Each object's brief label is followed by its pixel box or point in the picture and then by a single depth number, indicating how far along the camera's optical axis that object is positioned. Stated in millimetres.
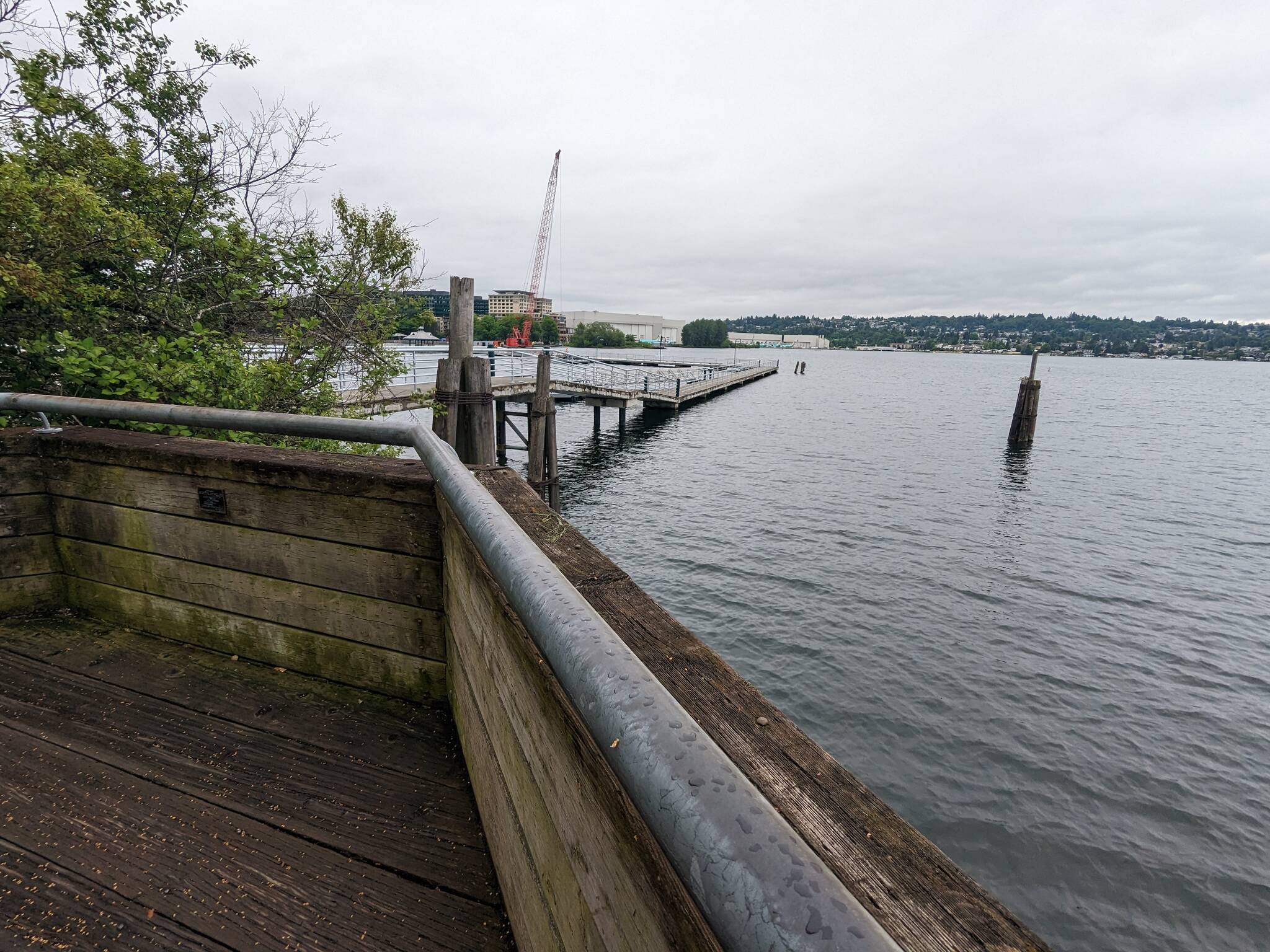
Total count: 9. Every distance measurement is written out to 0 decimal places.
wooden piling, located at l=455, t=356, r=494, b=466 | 5938
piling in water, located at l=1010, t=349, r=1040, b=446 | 29234
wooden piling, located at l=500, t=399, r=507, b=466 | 17438
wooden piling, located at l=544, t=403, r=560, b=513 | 15992
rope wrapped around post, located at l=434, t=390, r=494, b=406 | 5945
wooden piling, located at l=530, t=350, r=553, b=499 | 15898
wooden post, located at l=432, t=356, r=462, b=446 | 6043
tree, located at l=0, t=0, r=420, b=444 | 4572
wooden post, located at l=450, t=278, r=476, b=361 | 6031
